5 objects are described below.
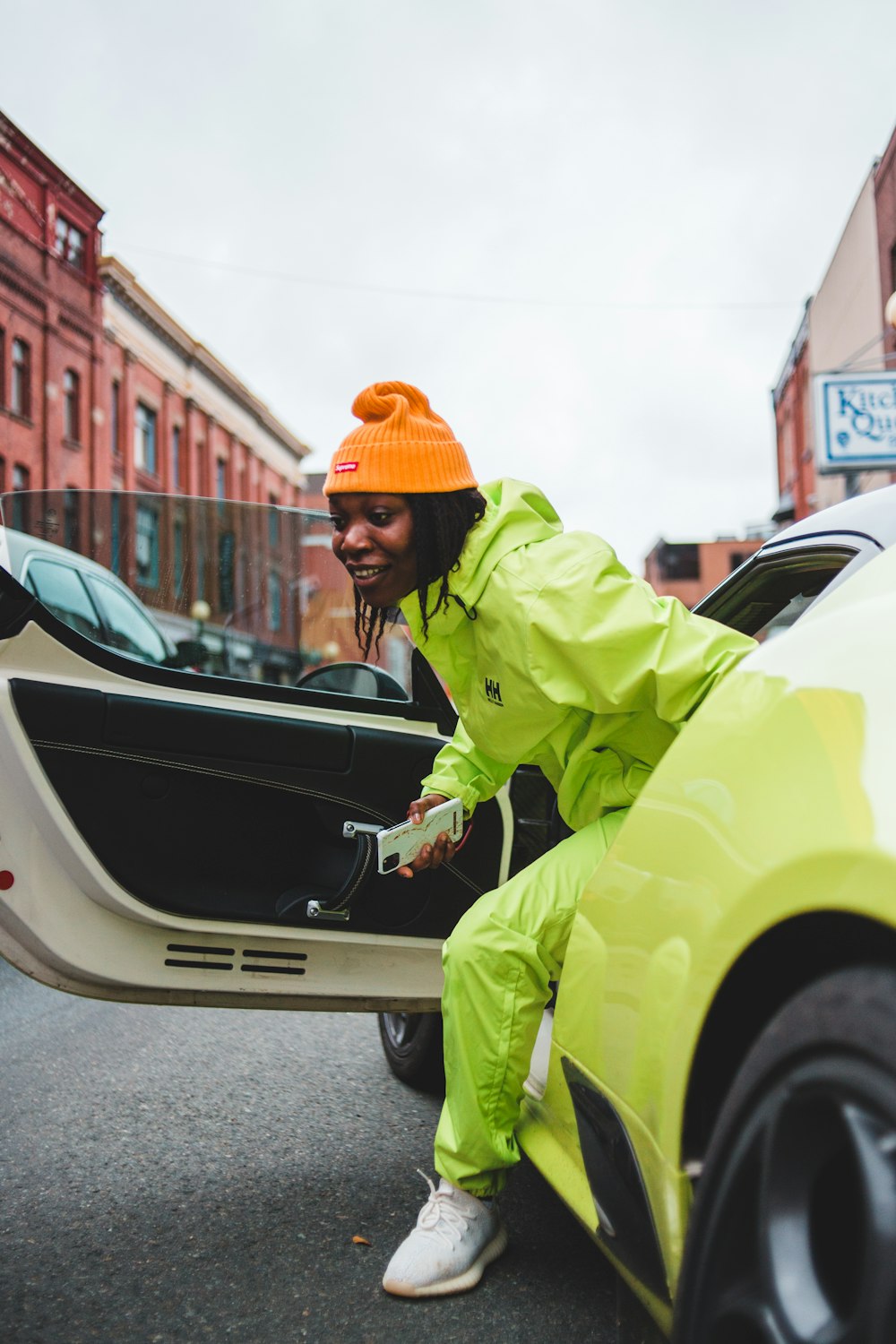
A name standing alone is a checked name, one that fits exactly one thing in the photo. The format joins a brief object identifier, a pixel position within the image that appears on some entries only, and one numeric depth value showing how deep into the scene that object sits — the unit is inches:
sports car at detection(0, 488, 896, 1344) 44.6
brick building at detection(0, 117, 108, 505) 973.8
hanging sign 511.8
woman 78.3
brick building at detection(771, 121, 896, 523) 692.7
